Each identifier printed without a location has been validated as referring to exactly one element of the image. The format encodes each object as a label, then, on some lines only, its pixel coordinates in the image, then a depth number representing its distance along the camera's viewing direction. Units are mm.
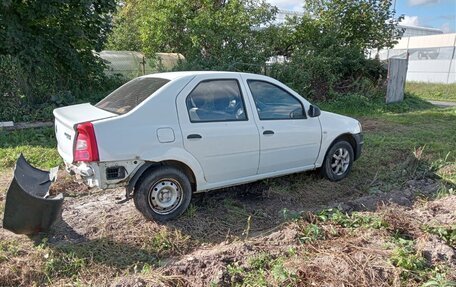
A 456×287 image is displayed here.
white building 23172
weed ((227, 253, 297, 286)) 2820
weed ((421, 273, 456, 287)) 2670
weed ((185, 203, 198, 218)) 4117
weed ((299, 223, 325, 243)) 3426
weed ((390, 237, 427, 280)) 2885
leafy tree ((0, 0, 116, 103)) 8641
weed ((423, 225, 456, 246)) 3324
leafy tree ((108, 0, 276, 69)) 12492
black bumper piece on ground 3189
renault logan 3562
